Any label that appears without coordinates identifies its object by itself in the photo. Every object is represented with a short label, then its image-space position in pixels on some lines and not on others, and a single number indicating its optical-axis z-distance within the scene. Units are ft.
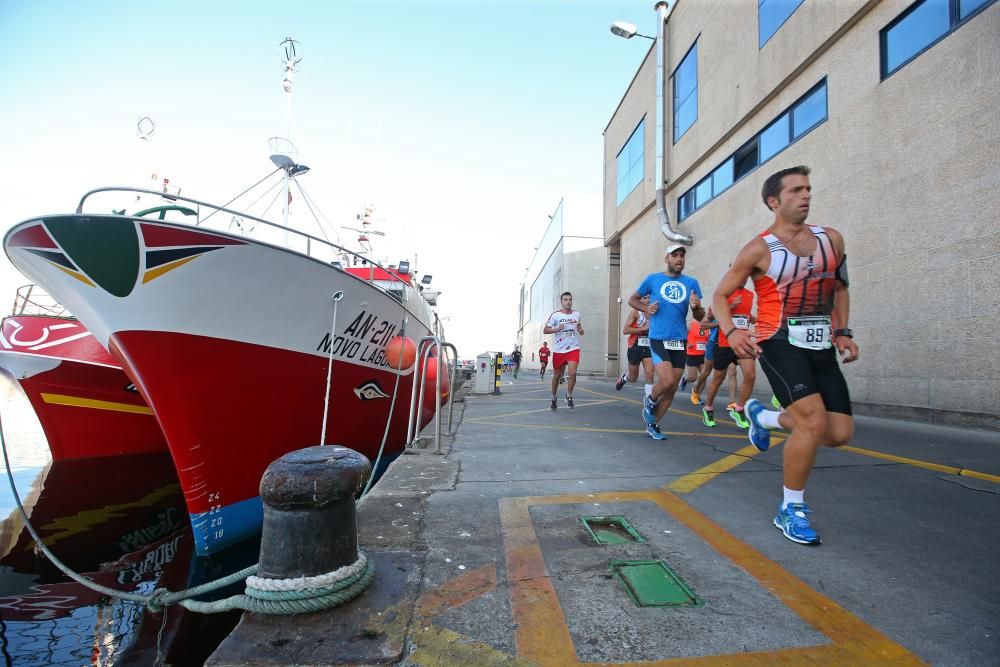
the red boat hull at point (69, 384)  21.79
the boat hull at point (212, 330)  10.91
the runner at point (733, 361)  19.16
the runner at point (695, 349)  28.27
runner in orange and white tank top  7.79
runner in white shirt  25.48
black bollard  5.57
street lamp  50.47
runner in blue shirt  15.97
